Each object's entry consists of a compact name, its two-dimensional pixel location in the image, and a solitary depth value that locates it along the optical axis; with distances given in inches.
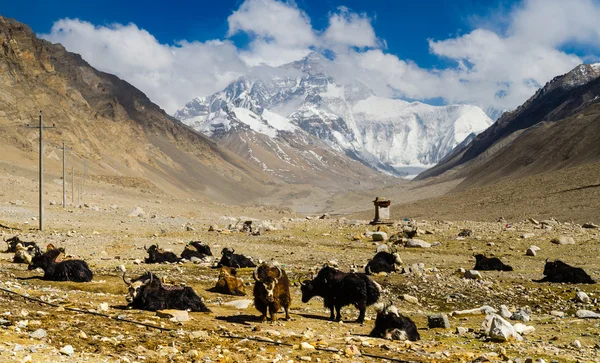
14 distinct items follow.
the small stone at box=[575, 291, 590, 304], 594.9
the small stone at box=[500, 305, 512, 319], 514.0
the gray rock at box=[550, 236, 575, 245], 1175.0
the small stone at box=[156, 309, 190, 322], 412.4
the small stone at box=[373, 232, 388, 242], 1269.7
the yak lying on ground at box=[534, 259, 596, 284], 699.4
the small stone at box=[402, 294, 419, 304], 589.3
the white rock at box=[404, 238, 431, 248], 1160.7
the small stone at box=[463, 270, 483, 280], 721.0
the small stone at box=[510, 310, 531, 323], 504.1
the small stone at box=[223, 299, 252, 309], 518.0
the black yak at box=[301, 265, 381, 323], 484.4
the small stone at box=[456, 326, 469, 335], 442.2
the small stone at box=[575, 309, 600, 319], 517.7
